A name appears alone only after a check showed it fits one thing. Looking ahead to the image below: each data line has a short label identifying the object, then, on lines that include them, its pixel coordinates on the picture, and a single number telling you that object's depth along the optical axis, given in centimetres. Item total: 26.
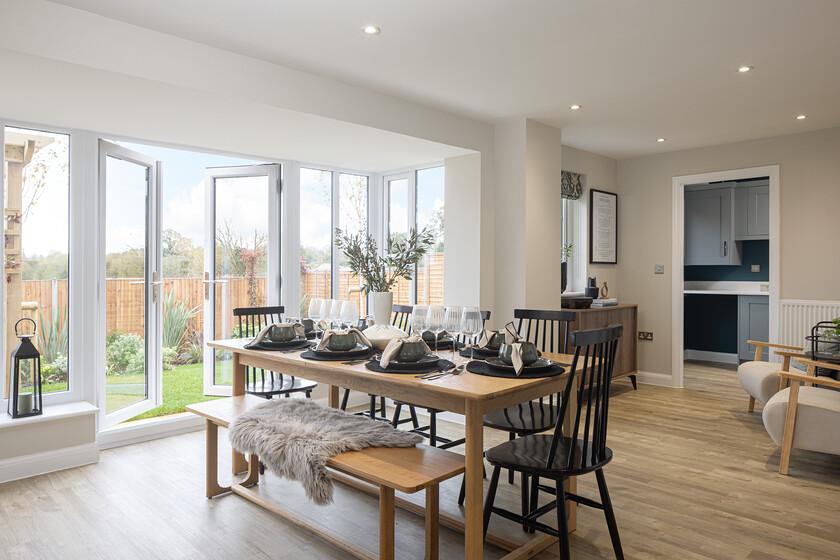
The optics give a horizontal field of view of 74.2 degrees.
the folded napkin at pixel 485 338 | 273
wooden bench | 204
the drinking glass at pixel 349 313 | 306
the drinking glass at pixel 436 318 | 261
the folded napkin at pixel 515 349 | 226
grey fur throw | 228
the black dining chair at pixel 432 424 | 305
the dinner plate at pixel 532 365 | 232
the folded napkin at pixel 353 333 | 278
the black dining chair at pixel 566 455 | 209
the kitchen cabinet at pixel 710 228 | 729
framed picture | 606
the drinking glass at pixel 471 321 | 257
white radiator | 506
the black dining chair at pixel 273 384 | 359
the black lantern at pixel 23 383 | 340
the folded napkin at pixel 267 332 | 305
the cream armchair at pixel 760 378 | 432
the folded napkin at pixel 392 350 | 243
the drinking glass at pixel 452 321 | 258
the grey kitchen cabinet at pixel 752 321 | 694
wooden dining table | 208
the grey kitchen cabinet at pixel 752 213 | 697
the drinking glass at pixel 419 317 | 266
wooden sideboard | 528
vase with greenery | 322
